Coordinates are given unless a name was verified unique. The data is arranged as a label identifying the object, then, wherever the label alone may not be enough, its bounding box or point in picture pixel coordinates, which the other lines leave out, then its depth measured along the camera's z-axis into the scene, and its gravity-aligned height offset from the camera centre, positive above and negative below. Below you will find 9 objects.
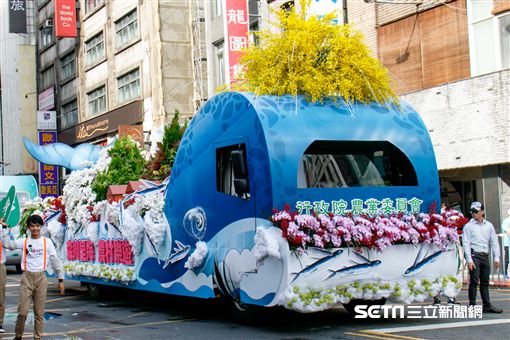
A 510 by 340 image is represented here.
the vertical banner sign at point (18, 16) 59.53 +14.82
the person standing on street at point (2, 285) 11.73 -0.98
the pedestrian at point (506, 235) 19.19 -0.94
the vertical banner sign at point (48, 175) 51.88 +2.62
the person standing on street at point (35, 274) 10.47 -0.75
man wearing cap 12.67 -0.79
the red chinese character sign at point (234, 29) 29.06 +6.52
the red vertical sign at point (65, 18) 48.81 +11.87
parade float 10.23 +0.19
